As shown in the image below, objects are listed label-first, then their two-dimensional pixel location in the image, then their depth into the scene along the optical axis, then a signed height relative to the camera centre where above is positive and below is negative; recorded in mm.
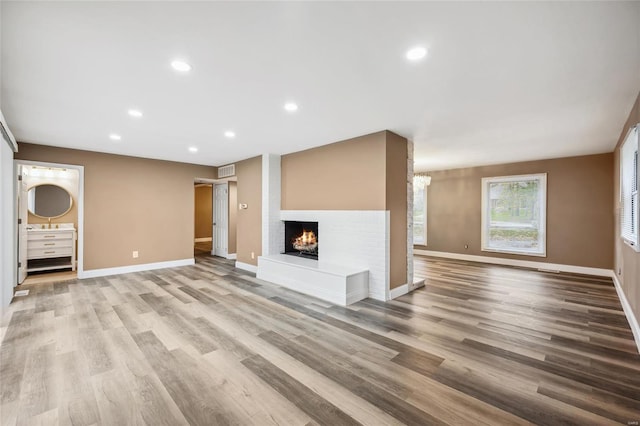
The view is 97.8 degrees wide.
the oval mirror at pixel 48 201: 5828 +245
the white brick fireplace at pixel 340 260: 4035 -777
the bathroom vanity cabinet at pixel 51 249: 5484 -742
